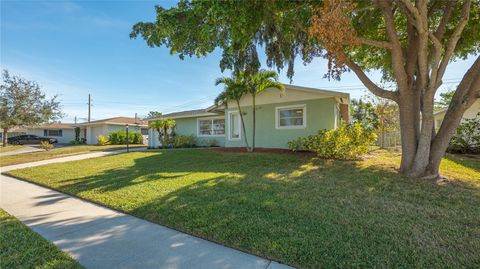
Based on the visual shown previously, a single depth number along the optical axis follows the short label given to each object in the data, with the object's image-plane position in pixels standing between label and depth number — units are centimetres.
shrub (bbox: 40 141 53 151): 1985
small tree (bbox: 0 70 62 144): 2686
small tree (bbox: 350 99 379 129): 1905
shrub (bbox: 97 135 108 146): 2731
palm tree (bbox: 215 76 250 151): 1251
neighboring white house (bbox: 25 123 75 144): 4012
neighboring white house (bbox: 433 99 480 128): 1528
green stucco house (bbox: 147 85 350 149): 1214
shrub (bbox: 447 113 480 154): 1278
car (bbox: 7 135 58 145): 3484
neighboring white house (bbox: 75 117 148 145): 3159
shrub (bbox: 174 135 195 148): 1873
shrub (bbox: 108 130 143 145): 2875
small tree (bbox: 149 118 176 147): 1947
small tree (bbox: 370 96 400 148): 1860
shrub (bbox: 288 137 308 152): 1184
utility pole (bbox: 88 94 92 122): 4130
